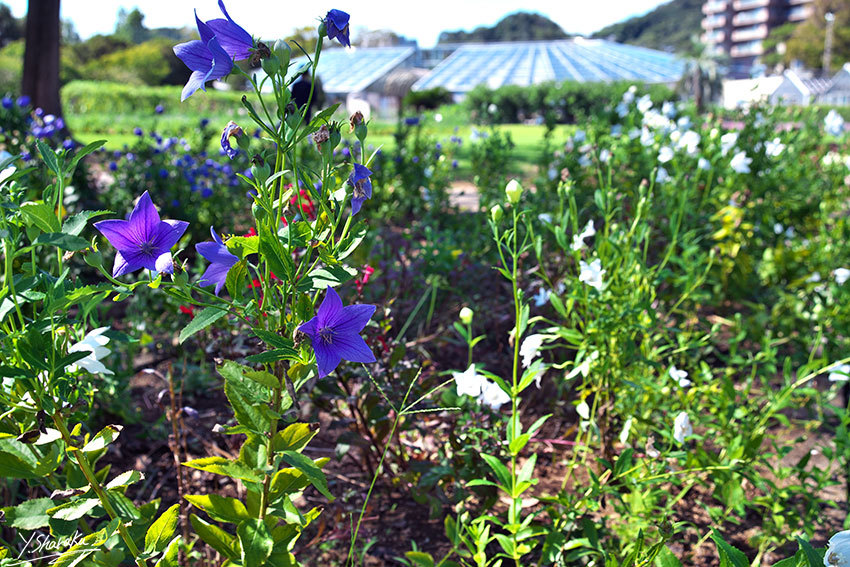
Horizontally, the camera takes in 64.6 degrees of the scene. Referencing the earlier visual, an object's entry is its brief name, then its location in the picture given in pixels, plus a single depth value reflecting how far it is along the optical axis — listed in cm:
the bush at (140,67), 3359
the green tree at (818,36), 5209
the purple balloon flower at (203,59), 88
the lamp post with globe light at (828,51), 5012
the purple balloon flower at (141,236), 91
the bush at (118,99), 2077
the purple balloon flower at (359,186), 99
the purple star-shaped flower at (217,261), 96
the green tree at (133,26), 6828
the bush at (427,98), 2609
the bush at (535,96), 2434
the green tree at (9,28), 4178
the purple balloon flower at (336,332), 90
